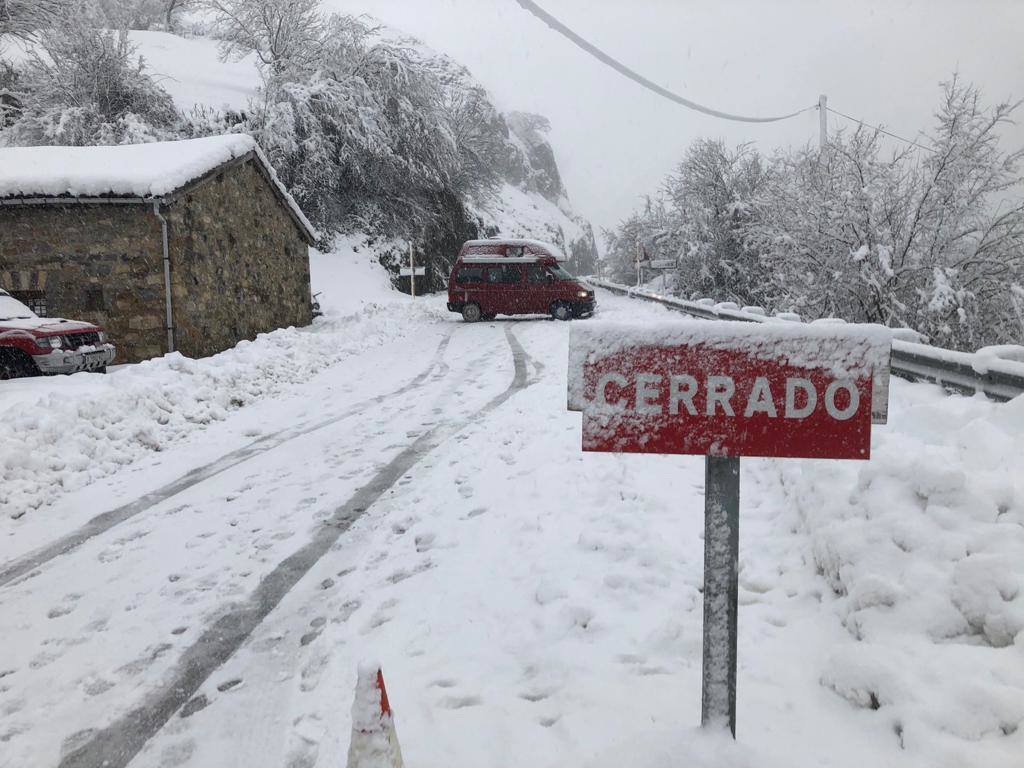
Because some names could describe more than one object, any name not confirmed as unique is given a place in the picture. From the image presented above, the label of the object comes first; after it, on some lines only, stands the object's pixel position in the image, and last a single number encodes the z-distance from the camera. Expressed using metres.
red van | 19.77
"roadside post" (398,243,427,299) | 25.19
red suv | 8.96
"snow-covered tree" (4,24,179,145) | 24.66
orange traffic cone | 1.68
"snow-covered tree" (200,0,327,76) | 28.73
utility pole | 22.86
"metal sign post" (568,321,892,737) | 1.93
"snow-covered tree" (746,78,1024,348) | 11.68
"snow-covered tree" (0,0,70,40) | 27.53
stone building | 11.81
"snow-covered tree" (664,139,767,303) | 24.31
